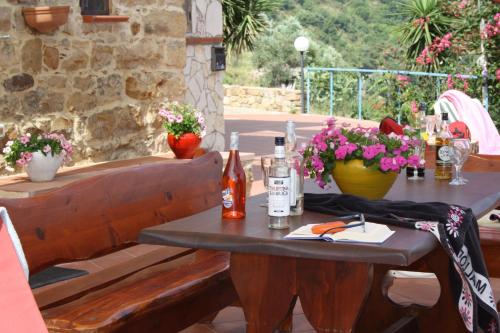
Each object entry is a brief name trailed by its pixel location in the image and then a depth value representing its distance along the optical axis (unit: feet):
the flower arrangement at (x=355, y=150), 10.89
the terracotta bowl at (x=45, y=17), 18.84
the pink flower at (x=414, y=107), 35.18
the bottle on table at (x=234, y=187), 10.11
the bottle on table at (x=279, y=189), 9.48
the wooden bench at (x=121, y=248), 9.39
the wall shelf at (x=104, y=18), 20.57
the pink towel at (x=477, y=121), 23.25
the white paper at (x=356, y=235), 8.91
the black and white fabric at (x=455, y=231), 9.68
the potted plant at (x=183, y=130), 22.48
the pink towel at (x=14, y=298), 6.70
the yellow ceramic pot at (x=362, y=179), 10.96
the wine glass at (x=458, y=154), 12.42
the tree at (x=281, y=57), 68.64
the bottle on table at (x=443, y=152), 12.71
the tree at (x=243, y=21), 51.83
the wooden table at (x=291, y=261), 8.82
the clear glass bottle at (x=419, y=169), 12.30
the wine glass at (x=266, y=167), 10.12
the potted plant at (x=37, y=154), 18.13
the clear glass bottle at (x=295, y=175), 9.99
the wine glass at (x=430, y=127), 14.07
